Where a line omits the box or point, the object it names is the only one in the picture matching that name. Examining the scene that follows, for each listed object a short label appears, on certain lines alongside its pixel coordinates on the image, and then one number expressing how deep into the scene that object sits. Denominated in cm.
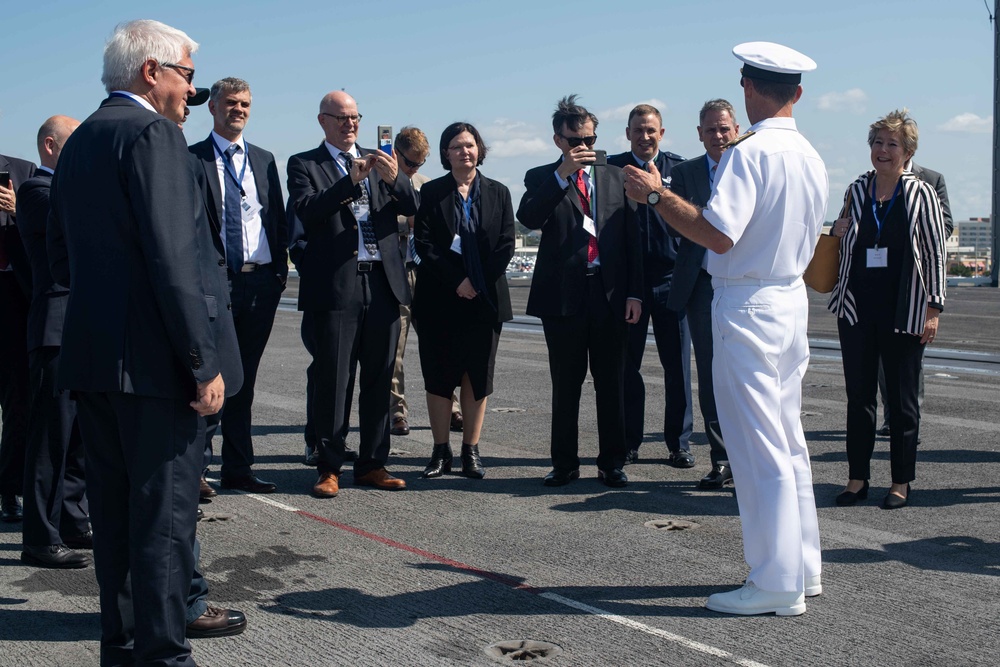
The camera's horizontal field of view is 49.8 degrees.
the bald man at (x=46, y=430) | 498
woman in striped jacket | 592
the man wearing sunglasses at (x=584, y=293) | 652
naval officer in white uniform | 427
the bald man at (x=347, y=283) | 638
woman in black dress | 682
